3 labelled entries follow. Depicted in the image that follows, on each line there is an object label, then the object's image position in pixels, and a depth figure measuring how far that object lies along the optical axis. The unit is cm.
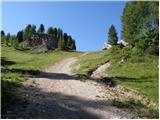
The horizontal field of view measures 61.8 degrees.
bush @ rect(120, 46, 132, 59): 2139
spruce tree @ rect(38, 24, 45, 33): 5548
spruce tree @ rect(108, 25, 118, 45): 4255
